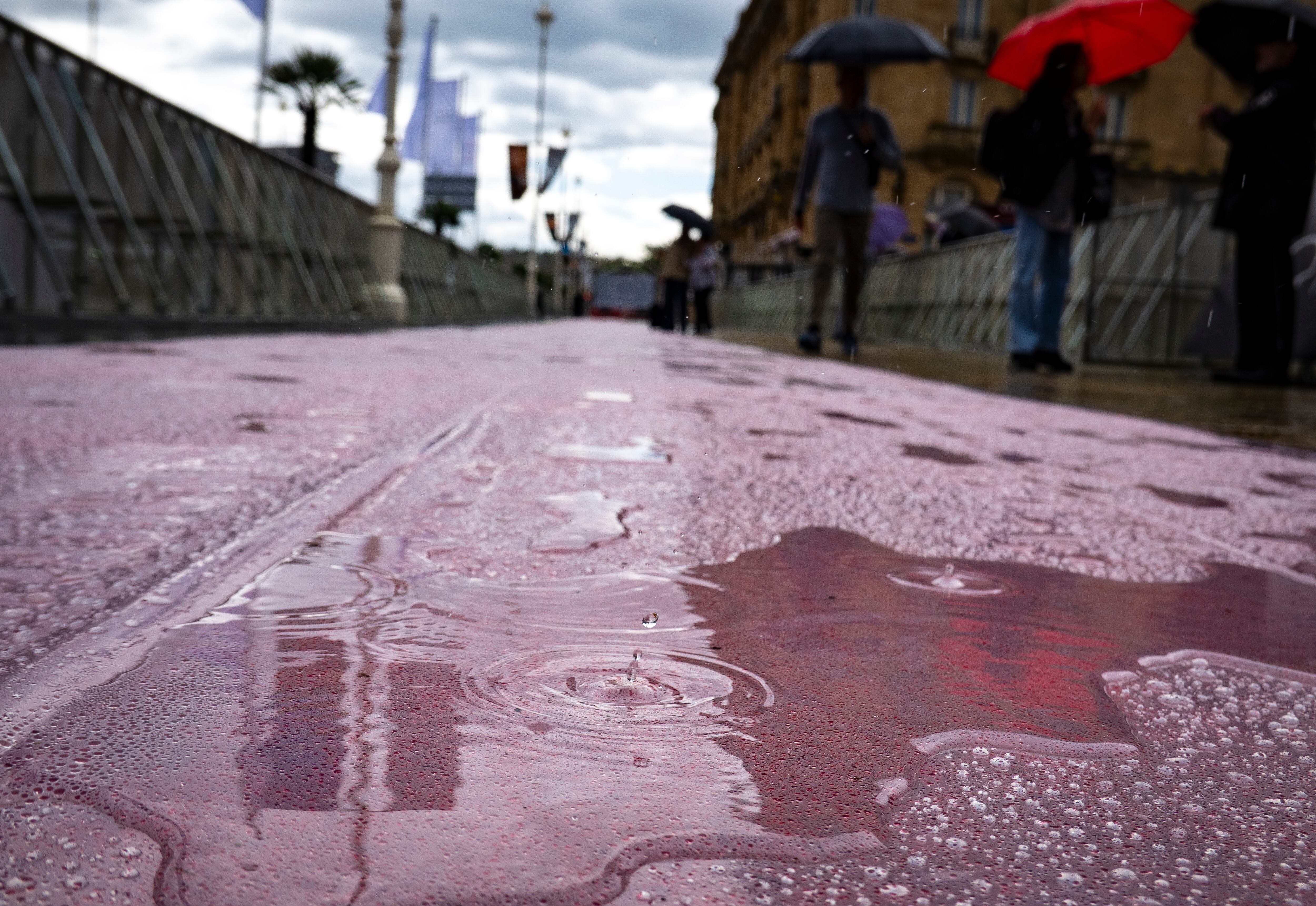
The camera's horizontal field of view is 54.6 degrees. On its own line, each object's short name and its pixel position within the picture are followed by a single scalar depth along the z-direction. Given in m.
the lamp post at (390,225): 16.97
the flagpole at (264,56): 18.53
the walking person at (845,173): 7.62
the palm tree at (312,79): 37.22
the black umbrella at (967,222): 16.94
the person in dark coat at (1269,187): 6.48
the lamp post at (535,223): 28.23
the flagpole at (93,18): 40.88
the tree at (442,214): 52.14
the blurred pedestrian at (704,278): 15.16
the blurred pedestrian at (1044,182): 6.59
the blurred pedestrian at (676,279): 14.35
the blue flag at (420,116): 18.95
